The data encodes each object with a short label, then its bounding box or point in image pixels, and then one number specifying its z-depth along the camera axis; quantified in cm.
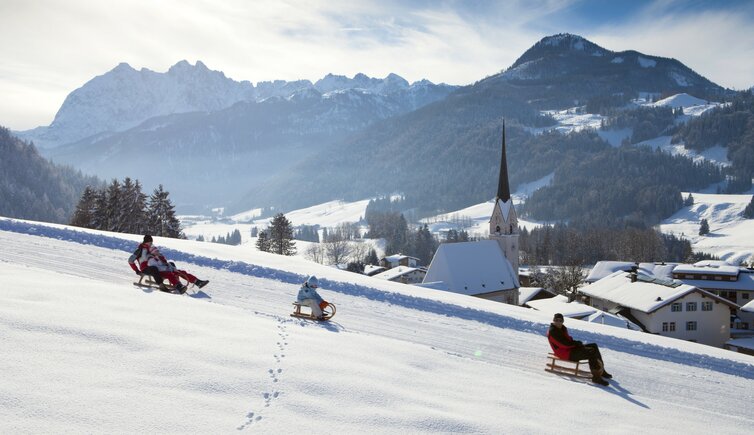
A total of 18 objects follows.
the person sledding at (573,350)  1030
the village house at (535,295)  5731
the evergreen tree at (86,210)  4822
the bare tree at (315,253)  11552
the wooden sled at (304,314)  1235
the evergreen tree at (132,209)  4988
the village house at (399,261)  10094
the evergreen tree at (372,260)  10708
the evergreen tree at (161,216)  5334
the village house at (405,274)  7206
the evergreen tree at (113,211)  4850
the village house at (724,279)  5869
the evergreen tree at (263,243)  6500
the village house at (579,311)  3722
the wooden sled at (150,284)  1314
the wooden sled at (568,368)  1055
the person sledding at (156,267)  1328
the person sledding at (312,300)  1230
